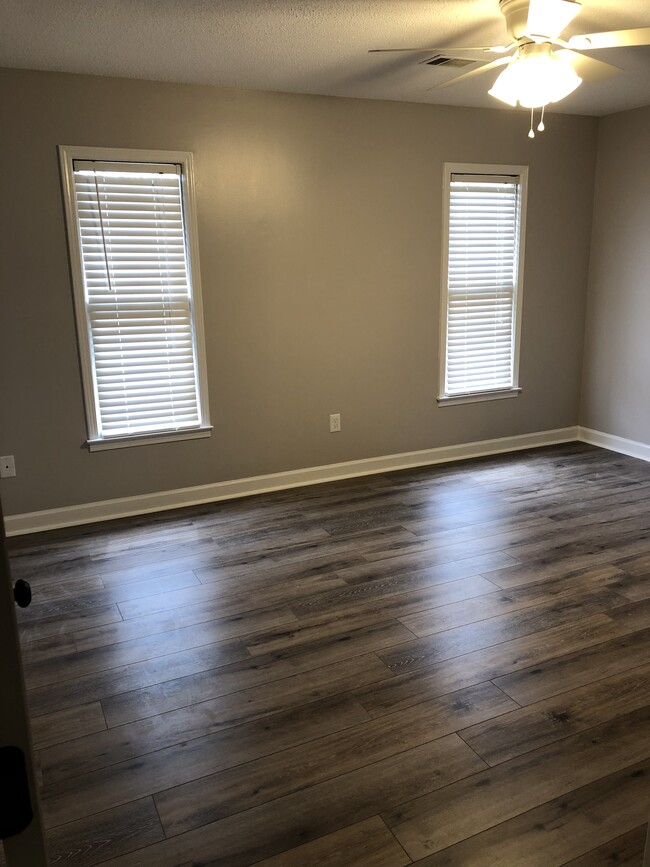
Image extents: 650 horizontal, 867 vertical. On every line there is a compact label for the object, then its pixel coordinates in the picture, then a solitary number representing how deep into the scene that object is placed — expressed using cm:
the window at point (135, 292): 372
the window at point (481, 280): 476
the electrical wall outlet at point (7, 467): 376
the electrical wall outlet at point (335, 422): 464
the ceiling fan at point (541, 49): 252
